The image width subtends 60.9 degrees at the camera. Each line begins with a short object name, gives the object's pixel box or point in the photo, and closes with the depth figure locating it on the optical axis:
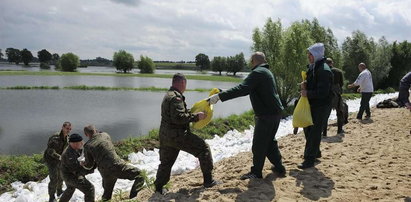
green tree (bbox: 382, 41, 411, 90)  54.62
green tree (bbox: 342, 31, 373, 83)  50.78
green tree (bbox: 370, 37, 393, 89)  50.84
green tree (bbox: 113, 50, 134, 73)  108.31
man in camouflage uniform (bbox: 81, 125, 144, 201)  6.26
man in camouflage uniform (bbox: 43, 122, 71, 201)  8.10
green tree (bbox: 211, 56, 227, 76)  123.62
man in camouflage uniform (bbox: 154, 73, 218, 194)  5.48
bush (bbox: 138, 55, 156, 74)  111.31
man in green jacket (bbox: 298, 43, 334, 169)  6.38
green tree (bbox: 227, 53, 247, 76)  116.98
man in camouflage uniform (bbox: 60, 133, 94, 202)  6.56
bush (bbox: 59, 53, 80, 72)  104.06
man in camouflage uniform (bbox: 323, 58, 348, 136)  10.39
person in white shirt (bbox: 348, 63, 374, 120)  12.31
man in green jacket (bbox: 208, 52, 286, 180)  5.68
